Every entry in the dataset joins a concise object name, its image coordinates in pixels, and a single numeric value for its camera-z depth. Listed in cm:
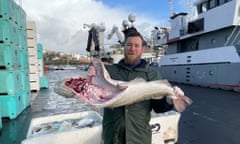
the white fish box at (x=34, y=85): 831
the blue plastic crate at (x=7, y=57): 398
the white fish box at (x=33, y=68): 804
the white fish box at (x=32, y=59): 786
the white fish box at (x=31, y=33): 777
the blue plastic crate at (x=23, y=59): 505
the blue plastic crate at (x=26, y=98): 514
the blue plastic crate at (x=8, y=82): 403
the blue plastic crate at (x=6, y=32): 395
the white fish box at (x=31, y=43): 786
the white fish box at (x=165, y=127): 261
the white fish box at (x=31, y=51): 787
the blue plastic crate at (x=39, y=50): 943
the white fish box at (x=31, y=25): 765
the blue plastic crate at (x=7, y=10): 398
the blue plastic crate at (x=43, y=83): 1000
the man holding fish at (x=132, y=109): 134
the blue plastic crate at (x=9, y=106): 408
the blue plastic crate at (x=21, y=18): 502
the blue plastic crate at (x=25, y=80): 505
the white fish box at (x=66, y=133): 206
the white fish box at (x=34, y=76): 810
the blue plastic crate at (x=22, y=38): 498
